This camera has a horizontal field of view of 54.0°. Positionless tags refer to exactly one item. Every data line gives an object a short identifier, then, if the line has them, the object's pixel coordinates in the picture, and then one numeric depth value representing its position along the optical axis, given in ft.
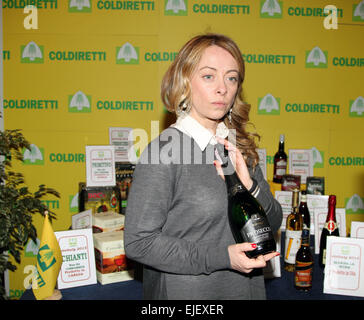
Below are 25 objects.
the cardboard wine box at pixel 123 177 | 9.16
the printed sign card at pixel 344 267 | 5.34
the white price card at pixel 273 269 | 5.72
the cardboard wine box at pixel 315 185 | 9.12
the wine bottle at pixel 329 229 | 6.12
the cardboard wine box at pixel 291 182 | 8.96
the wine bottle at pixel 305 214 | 7.62
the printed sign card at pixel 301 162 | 10.89
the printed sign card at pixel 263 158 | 10.18
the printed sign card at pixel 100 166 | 8.92
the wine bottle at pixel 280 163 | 9.87
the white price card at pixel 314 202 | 8.30
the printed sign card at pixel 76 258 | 5.42
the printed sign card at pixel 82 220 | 6.68
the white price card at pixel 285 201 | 8.68
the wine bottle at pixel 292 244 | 6.22
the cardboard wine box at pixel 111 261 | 5.55
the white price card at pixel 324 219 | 7.16
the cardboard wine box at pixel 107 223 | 6.33
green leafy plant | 8.54
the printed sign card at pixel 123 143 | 10.81
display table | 5.11
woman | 3.44
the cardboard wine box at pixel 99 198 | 8.68
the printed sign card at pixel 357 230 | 6.14
